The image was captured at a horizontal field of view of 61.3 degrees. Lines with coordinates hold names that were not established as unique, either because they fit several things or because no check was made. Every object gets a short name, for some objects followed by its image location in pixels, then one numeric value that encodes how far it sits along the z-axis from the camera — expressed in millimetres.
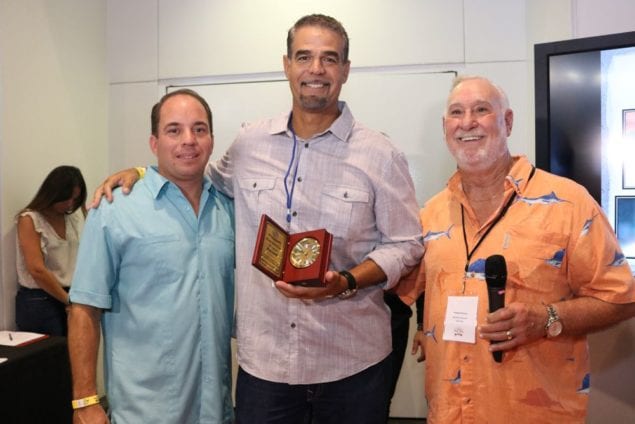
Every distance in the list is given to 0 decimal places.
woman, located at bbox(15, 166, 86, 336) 3170
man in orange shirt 1575
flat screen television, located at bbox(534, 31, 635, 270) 2527
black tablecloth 2551
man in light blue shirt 1637
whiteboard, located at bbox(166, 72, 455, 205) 3553
